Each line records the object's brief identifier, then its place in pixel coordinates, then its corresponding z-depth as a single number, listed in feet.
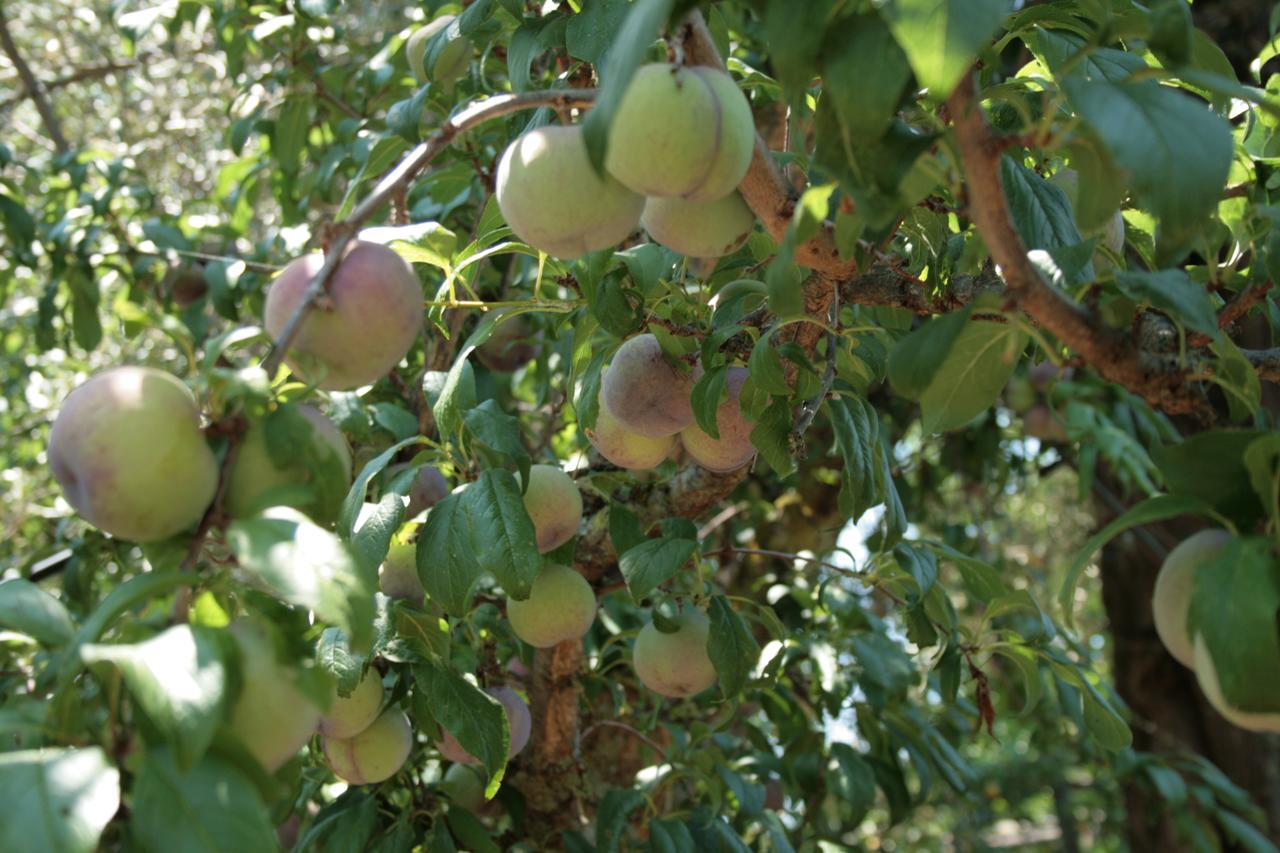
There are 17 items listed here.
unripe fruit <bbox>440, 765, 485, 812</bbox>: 6.13
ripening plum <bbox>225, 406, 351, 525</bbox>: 2.59
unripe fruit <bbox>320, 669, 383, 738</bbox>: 4.67
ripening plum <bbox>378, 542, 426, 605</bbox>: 5.21
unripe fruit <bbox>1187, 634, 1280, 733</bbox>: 2.39
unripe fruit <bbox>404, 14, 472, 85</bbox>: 5.86
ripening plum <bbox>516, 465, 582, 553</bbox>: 4.96
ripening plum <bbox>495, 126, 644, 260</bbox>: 3.11
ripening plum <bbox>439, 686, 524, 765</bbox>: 5.25
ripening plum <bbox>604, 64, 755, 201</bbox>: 2.88
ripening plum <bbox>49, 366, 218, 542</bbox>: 2.43
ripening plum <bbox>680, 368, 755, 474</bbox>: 4.76
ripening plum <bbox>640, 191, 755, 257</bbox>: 3.57
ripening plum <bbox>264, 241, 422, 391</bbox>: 2.74
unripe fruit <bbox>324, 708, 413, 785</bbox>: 4.92
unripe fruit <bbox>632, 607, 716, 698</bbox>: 5.49
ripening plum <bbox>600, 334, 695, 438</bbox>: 4.79
